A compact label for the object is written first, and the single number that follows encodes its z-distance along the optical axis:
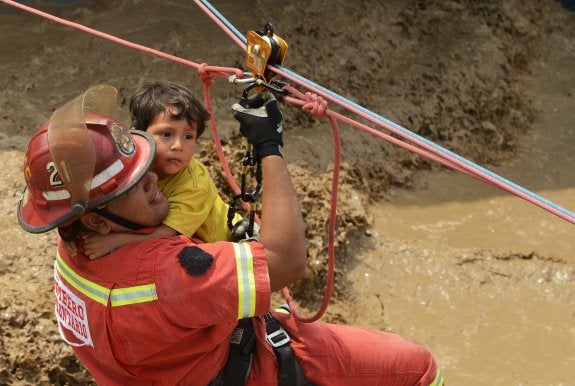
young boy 4.50
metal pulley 4.25
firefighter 3.59
